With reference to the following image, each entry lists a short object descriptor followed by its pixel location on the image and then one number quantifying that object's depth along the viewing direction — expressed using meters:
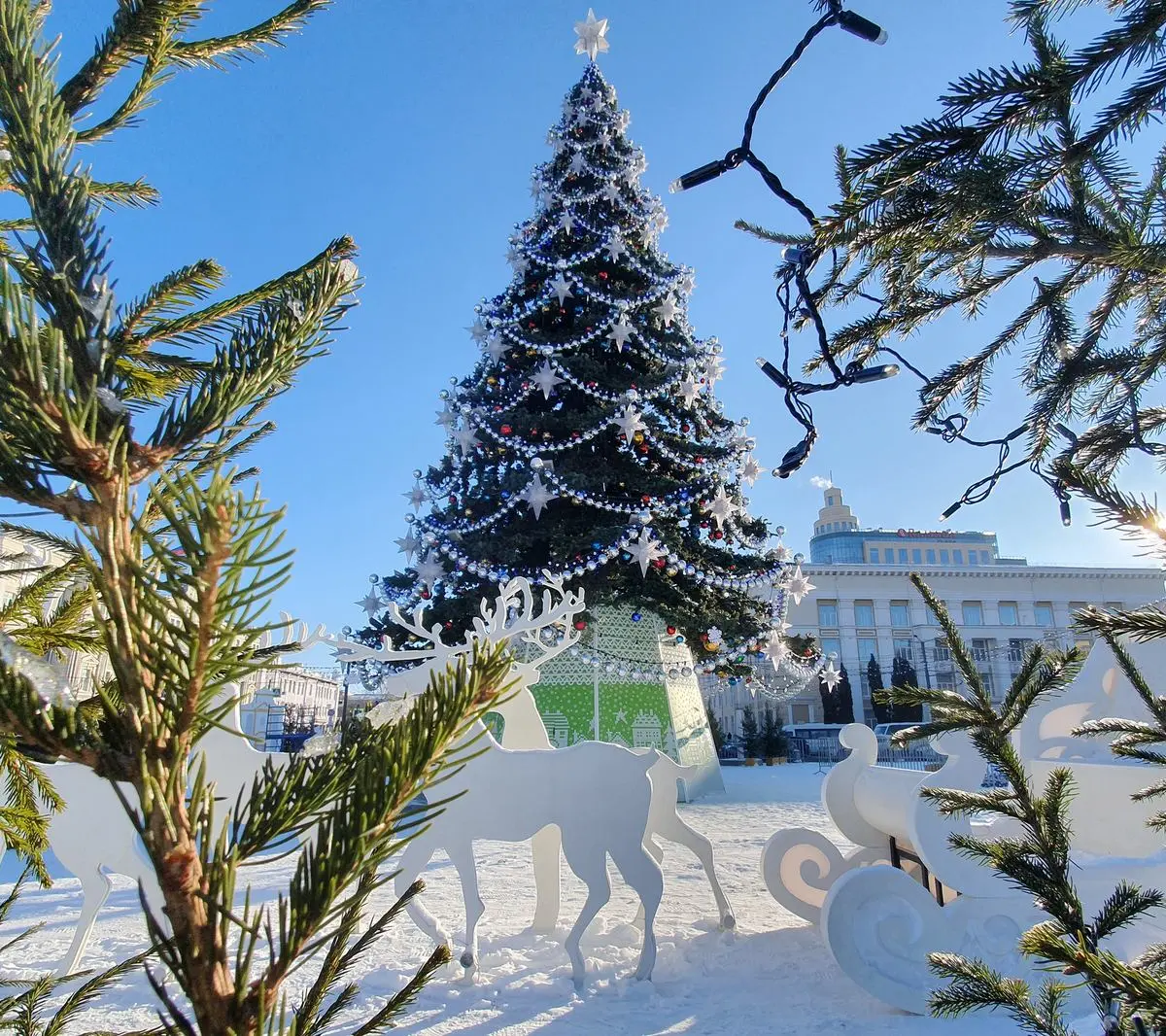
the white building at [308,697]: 22.88
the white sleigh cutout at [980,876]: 3.37
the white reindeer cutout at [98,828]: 4.19
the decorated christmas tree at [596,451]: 10.54
